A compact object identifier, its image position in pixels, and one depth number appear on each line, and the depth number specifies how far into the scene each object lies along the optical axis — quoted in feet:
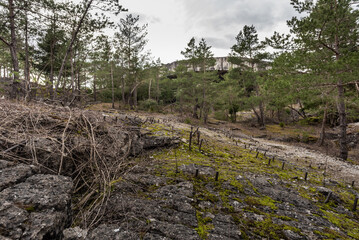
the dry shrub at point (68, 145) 6.13
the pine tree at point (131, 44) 63.16
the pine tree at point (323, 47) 24.03
